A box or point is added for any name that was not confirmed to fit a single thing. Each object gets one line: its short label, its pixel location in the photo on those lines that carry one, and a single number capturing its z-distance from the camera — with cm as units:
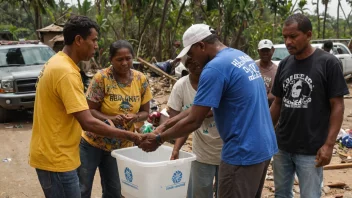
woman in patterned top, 372
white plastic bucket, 294
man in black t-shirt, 320
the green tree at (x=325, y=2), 3204
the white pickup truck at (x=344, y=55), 1748
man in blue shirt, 273
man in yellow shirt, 274
